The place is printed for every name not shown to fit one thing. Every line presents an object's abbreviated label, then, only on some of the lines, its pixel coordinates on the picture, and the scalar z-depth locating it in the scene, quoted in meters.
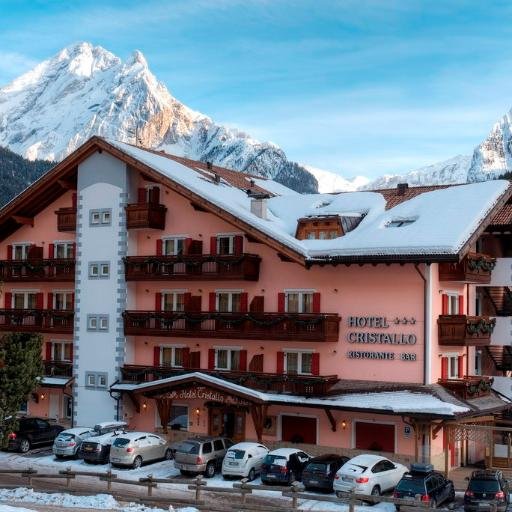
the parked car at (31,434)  49.91
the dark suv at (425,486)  35.62
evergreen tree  41.91
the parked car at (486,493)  35.44
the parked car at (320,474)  39.56
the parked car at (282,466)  41.00
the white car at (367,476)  37.91
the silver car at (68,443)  47.38
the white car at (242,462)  42.28
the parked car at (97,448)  45.78
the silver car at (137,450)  44.91
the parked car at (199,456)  42.94
